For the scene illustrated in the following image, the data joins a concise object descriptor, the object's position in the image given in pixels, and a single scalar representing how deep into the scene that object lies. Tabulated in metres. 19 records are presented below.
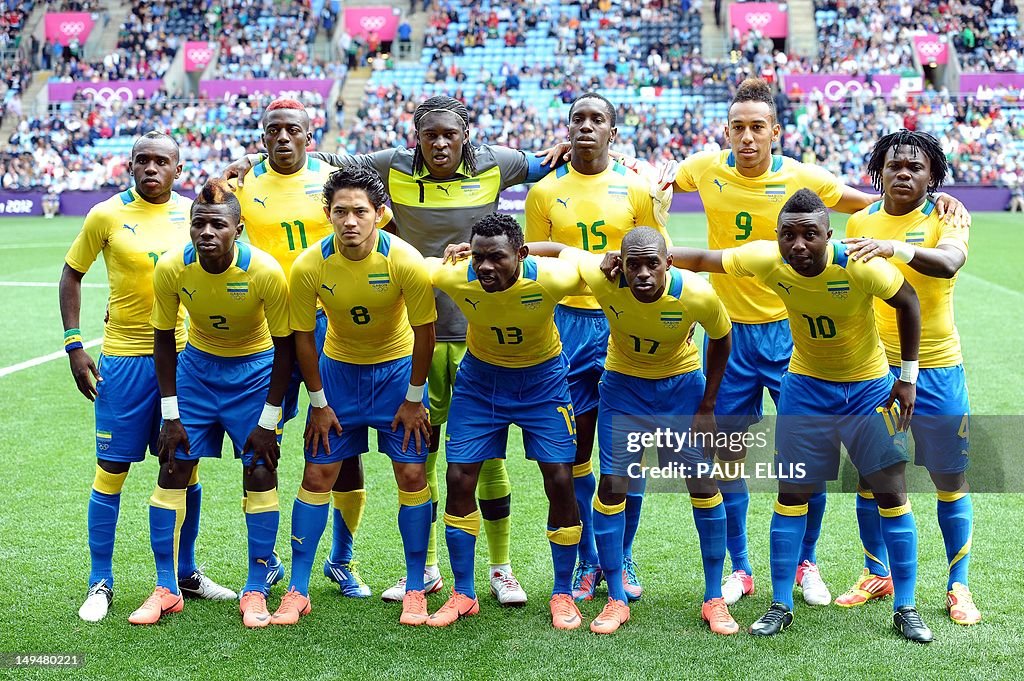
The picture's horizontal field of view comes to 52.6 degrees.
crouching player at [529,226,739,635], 4.90
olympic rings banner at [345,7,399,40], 40.53
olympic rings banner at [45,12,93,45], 41.84
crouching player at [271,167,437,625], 4.91
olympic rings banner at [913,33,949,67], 36.28
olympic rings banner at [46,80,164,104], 37.81
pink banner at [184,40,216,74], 39.72
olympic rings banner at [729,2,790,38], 38.12
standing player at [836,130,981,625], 4.99
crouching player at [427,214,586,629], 4.99
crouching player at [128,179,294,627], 4.92
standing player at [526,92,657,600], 5.56
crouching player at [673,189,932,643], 4.64
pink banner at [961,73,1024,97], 34.34
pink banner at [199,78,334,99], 37.03
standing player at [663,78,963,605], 5.51
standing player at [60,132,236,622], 5.24
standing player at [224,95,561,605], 5.45
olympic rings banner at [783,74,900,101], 34.34
